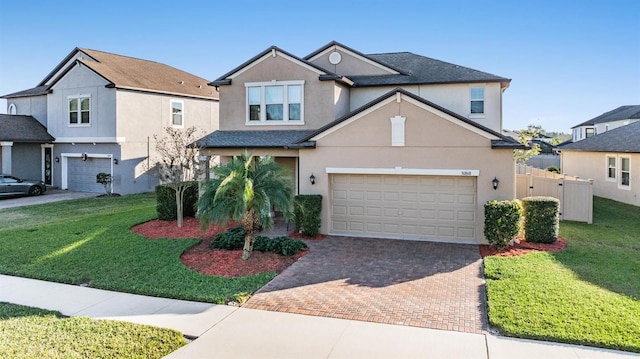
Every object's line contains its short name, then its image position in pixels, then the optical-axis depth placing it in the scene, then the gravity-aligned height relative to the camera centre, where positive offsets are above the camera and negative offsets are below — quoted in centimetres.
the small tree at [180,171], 1542 +15
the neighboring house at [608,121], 3941 +552
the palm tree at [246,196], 1100 -57
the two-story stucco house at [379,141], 1332 +118
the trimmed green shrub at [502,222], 1216 -136
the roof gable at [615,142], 2163 +195
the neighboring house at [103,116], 2447 +367
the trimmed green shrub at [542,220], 1279 -137
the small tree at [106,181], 2378 -38
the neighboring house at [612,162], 2100 +75
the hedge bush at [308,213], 1421 -131
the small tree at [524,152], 2920 +177
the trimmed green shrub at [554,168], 3535 +60
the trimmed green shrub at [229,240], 1234 -197
